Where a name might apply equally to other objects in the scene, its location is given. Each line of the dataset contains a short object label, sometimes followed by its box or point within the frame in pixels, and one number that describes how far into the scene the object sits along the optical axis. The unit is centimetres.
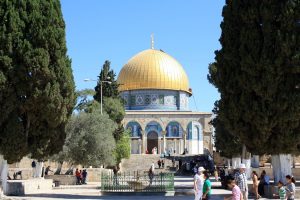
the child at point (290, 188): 1291
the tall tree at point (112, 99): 3791
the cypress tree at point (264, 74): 1683
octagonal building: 6138
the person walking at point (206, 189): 1228
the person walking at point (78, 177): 2916
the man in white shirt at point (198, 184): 1247
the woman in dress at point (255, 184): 1717
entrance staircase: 5016
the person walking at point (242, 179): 1352
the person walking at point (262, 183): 1866
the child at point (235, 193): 1030
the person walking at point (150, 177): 2247
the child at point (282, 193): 1308
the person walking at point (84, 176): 2963
